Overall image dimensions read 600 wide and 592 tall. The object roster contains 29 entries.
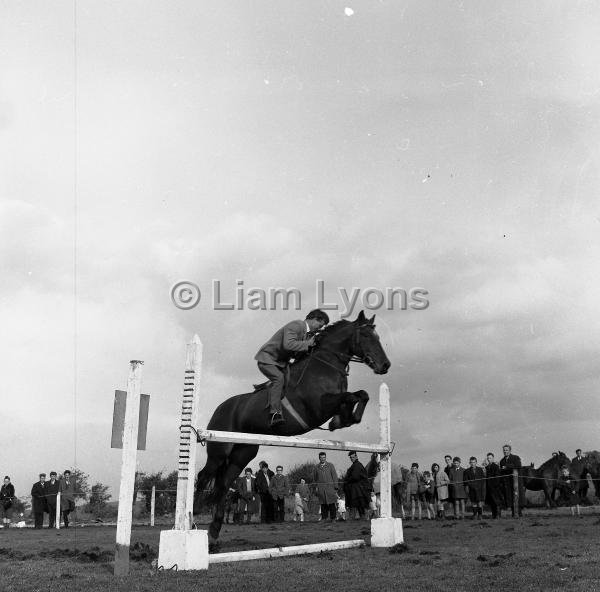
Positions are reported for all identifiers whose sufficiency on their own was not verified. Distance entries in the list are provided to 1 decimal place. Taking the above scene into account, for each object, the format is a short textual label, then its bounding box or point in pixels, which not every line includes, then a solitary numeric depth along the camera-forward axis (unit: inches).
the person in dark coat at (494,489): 788.6
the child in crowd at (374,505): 852.8
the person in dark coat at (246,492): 895.7
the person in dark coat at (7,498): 954.7
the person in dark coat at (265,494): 854.5
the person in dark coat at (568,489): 855.1
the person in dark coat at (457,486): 813.2
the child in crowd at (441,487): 825.4
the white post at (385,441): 390.0
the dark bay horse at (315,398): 366.6
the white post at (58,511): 883.5
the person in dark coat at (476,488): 798.5
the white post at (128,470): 260.8
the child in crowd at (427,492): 839.1
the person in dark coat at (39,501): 909.2
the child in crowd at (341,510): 941.8
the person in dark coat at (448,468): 827.4
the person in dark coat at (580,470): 962.7
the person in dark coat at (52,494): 911.0
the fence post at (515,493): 765.9
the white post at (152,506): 906.0
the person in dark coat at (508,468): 807.6
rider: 370.0
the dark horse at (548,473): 1019.3
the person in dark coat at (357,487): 826.2
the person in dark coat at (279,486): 858.1
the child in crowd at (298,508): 928.0
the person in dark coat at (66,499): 898.1
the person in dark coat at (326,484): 848.9
